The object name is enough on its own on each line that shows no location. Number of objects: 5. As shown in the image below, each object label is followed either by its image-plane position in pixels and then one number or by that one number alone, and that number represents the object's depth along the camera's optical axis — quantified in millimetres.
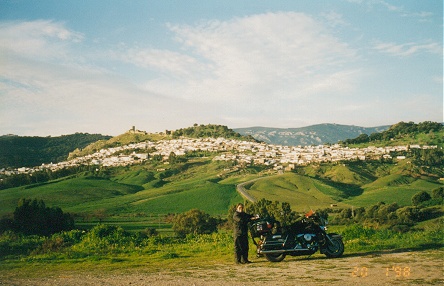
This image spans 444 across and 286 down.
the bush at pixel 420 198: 63728
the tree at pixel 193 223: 41531
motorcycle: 12612
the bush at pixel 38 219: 38812
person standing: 12633
